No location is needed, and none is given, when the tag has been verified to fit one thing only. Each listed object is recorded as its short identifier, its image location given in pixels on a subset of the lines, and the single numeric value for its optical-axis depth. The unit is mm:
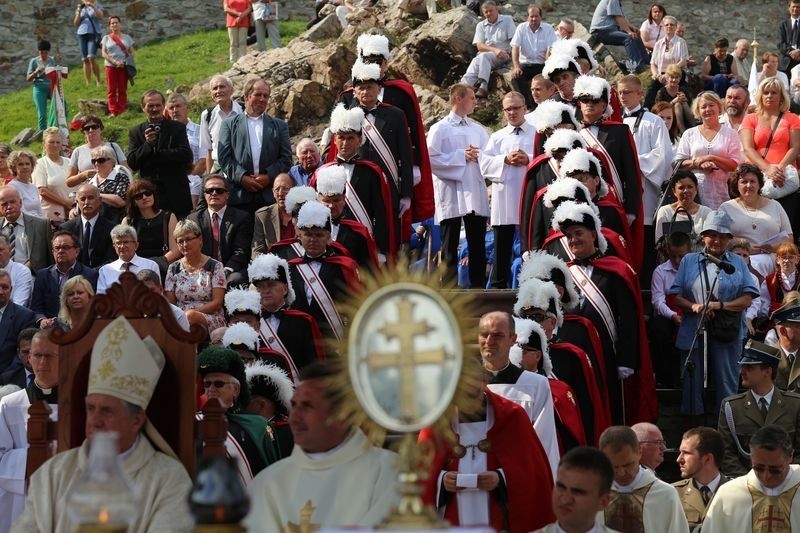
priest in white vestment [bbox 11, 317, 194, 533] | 6371
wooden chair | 6617
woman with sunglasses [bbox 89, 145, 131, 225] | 15242
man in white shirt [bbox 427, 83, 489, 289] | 15031
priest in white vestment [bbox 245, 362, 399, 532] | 6266
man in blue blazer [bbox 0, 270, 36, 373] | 12969
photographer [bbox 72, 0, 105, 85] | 30828
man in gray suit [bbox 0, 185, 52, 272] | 14891
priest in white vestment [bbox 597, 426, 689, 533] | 9133
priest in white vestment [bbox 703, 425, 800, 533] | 9562
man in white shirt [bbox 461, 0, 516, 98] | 23781
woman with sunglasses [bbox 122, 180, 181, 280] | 14211
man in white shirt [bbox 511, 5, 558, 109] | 21922
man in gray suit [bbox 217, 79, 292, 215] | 15242
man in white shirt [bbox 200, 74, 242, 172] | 16719
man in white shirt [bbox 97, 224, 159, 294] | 13242
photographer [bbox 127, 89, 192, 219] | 15359
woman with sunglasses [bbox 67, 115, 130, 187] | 16859
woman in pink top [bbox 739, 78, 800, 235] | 15906
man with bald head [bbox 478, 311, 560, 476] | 9258
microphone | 13156
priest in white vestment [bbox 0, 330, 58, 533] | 9492
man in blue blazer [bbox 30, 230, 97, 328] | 13773
